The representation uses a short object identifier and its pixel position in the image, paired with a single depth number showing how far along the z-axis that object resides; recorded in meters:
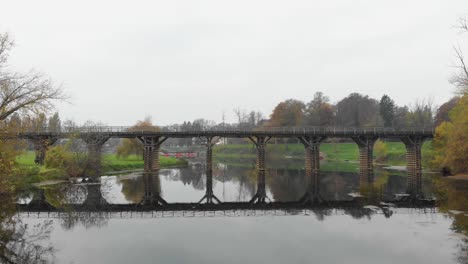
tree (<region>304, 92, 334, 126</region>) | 96.12
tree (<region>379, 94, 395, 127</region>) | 100.88
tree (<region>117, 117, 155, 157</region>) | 60.69
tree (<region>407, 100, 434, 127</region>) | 96.00
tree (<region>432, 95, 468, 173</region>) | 34.78
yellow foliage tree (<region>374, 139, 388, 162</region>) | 73.39
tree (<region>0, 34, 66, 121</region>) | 22.88
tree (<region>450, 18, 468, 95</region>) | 32.49
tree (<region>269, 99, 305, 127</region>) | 101.81
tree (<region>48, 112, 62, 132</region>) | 46.01
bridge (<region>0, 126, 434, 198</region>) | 45.38
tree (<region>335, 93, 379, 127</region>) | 103.88
